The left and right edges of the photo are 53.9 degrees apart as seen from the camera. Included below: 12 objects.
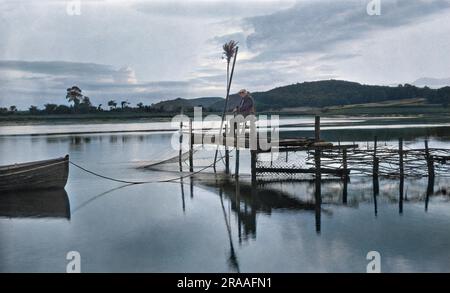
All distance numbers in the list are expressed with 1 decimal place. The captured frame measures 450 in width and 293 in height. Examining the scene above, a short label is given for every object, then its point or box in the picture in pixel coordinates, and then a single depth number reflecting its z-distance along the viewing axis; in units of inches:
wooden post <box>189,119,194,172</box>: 877.8
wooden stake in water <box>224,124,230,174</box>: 843.4
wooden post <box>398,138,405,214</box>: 650.2
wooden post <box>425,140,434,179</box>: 693.9
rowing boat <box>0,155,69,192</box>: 629.9
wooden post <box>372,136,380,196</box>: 655.1
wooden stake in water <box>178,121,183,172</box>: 903.1
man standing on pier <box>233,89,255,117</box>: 682.8
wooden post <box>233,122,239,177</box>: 655.4
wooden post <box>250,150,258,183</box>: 555.7
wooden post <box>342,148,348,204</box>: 616.9
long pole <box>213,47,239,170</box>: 718.1
